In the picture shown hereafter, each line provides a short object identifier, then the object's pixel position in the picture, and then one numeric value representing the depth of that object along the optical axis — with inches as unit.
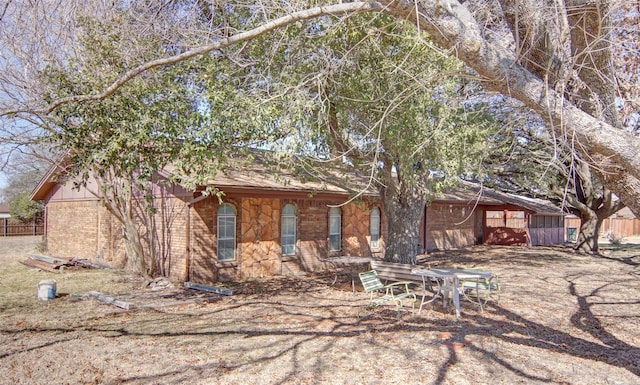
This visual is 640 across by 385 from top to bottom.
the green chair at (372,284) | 350.3
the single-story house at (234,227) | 499.2
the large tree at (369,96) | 313.4
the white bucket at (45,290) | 411.5
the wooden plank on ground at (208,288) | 436.8
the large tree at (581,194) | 850.1
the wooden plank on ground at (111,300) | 377.4
